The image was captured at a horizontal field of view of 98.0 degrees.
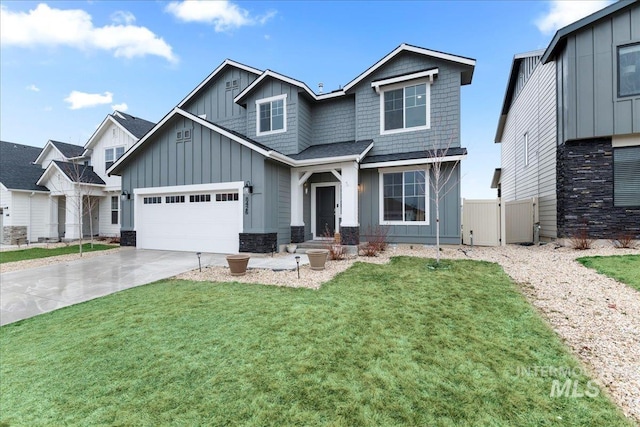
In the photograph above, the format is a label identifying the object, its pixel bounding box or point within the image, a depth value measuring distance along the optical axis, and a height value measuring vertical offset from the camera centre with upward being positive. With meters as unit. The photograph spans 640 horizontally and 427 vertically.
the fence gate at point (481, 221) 10.12 -0.31
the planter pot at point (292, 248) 10.23 -1.28
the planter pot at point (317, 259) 7.01 -1.15
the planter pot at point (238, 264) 6.80 -1.24
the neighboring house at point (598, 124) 8.55 +2.80
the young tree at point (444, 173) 9.66 +1.40
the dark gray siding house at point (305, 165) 9.92 +1.83
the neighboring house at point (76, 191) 15.73 +1.39
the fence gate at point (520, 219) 11.88 -0.29
